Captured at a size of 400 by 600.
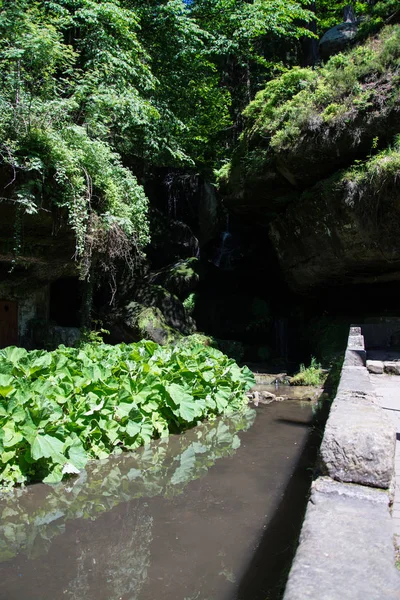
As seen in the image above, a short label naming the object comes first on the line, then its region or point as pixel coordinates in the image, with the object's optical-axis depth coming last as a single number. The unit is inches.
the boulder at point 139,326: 583.2
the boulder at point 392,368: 392.3
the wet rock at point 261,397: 413.4
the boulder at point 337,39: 609.9
